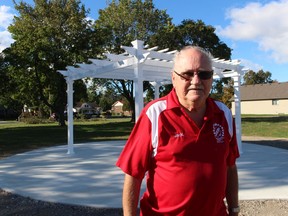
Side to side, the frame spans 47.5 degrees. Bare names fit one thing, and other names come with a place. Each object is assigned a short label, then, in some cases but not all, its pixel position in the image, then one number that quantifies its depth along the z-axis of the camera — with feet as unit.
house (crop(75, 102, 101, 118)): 295.73
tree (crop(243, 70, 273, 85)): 326.24
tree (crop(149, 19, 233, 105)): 108.37
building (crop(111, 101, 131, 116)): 364.56
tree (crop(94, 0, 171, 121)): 111.55
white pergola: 24.94
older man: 6.37
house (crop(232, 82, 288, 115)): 181.98
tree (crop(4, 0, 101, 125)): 88.74
